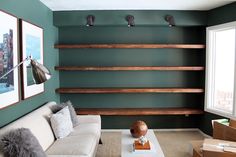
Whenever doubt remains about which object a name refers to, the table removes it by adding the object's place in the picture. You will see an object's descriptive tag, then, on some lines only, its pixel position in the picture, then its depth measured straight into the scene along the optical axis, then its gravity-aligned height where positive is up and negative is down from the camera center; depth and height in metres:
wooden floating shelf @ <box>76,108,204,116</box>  4.59 -0.85
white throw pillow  3.17 -0.77
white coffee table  2.68 -0.97
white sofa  2.64 -0.92
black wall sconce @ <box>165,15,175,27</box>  4.46 +0.93
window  4.04 -0.03
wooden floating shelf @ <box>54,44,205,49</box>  4.57 +0.44
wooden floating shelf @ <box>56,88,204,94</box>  4.62 -0.43
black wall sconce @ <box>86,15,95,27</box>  4.42 +0.91
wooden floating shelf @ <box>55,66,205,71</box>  4.61 +0.01
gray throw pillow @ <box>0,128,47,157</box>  2.02 -0.67
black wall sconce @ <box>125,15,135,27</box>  4.42 +0.91
